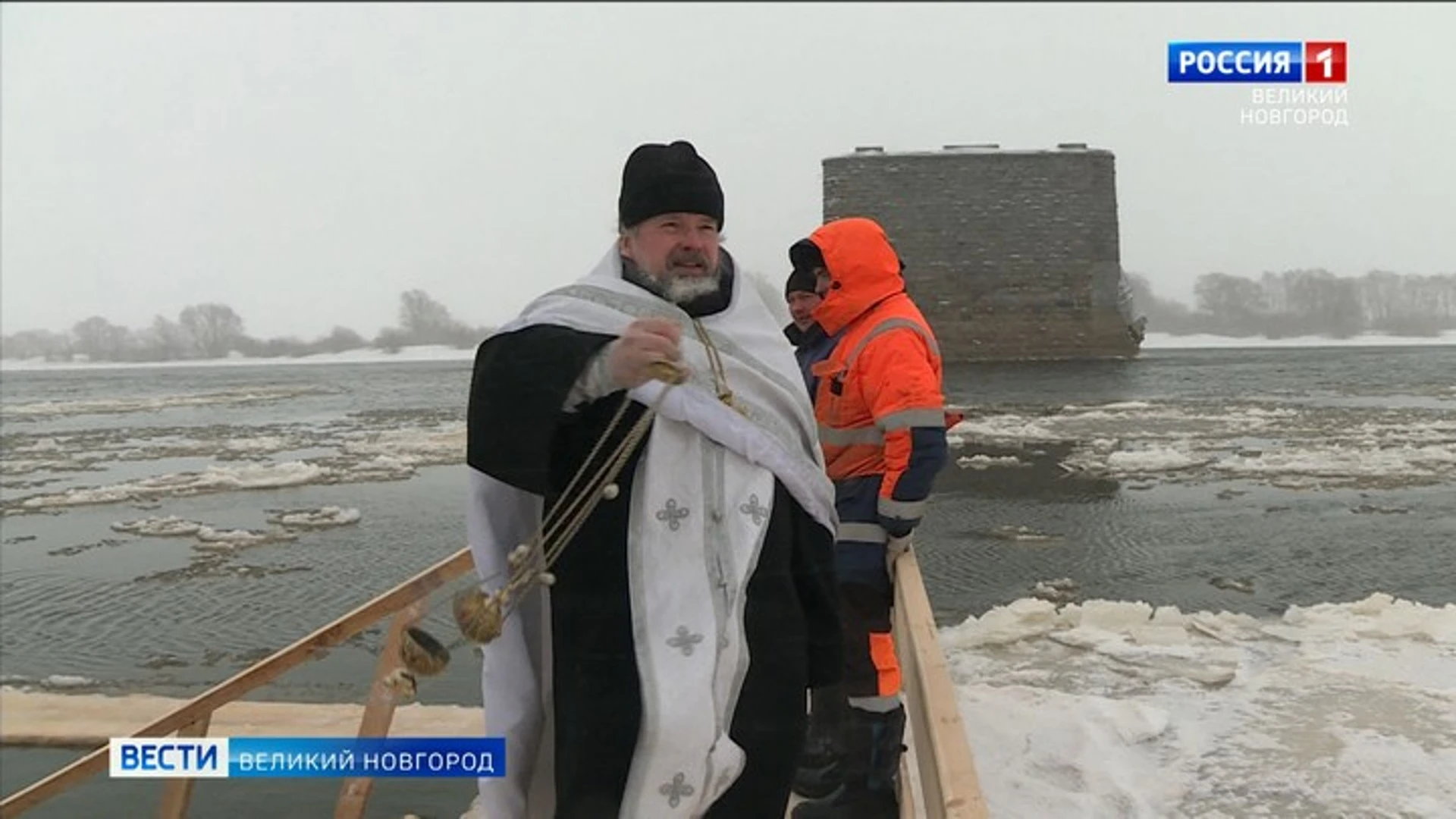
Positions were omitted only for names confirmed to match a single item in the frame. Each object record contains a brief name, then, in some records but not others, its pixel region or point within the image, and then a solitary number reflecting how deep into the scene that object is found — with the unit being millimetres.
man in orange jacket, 3312
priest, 1983
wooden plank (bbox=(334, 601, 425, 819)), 3461
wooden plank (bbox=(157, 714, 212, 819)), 3537
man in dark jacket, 3723
